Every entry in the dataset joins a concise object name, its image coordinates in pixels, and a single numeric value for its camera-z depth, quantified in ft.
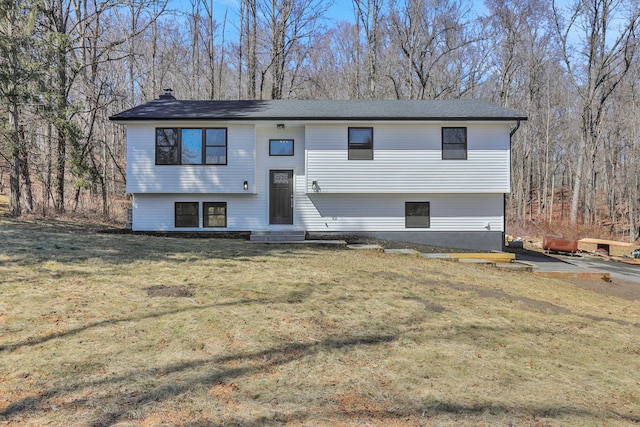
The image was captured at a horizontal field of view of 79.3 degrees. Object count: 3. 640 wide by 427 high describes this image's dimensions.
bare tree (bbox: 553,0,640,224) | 70.18
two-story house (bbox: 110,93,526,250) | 41.75
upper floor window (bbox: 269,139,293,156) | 44.04
